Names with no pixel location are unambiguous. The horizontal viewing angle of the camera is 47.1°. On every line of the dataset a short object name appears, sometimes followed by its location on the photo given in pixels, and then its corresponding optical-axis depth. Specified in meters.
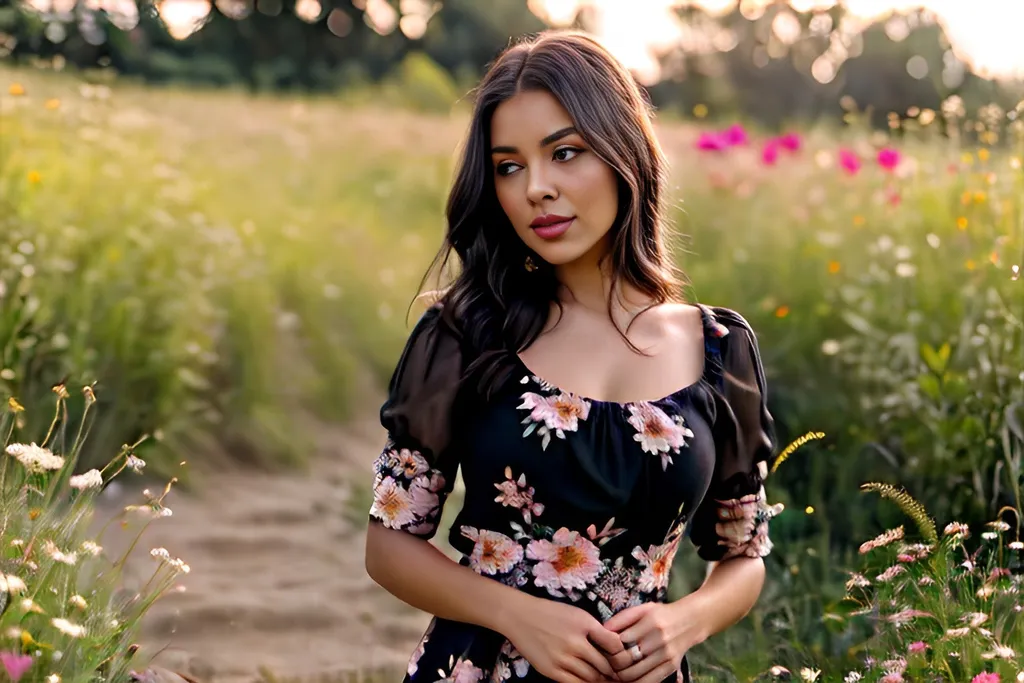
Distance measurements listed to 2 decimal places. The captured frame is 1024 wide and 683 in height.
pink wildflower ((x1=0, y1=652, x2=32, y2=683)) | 1.60
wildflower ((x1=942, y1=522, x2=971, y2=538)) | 2.32
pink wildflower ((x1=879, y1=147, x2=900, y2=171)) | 5.23
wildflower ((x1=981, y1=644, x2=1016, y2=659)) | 2.03
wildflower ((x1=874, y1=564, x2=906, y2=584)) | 2.40
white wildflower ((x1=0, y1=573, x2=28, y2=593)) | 1.78
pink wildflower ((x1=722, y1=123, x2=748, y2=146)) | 6.01
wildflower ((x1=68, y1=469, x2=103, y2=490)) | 1.99
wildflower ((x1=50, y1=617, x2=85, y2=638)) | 1.74
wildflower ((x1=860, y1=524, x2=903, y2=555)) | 2.32
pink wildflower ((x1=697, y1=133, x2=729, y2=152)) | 5.98
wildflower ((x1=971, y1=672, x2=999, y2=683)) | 2.05
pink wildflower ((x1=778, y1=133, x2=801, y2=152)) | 5.86
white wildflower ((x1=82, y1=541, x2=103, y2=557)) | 2.06
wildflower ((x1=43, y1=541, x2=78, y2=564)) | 1.87
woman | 1.98
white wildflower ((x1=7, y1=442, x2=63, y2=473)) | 2.00
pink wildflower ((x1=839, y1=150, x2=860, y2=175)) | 5.61
